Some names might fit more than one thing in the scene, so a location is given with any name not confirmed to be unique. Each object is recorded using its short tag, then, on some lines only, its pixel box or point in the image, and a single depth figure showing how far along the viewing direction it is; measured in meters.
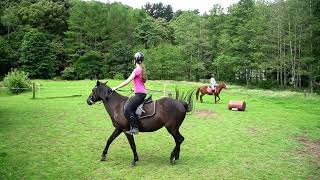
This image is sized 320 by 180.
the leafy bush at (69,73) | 58.10
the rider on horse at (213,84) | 25.00
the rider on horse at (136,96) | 9.35
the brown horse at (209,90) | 25.20
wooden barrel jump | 21.46
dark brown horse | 9.65
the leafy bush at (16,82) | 30.53
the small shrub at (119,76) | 55.41
